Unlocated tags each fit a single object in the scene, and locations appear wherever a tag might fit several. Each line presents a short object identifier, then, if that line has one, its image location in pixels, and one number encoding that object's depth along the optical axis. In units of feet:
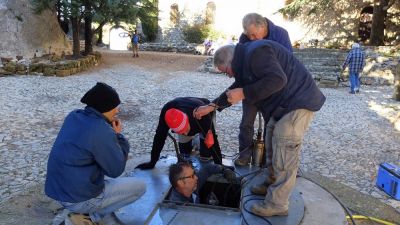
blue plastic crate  14.79
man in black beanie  8.95
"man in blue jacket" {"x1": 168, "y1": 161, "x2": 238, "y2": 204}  11.67
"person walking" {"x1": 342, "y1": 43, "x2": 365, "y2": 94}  41.24
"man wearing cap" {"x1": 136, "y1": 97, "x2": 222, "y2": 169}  12.44
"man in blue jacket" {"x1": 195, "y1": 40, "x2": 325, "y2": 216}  9.70
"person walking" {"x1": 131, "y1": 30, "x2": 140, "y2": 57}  66.13
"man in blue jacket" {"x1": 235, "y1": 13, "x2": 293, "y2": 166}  12.69
